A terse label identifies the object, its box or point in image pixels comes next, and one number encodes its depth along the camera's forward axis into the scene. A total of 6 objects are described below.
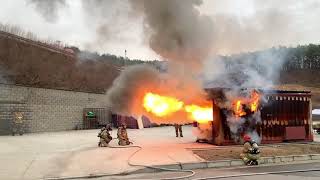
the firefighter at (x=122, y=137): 12.23
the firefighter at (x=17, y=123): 18.45
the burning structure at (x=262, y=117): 12.09
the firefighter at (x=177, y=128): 15.49
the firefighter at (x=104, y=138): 11.99
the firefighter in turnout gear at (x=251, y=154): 9.34
